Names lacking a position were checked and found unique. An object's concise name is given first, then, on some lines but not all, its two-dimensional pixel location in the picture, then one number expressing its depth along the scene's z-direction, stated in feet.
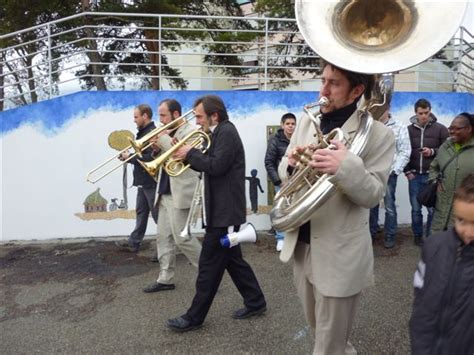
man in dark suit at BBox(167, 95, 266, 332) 10.28
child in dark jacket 5.32
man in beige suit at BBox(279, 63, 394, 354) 6.65
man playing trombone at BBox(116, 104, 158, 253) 15.43
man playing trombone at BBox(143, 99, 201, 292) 12.80
